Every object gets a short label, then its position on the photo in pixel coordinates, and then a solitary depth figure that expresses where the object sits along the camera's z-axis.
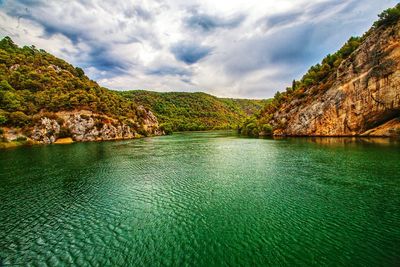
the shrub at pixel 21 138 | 76.83
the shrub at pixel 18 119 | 80.12
